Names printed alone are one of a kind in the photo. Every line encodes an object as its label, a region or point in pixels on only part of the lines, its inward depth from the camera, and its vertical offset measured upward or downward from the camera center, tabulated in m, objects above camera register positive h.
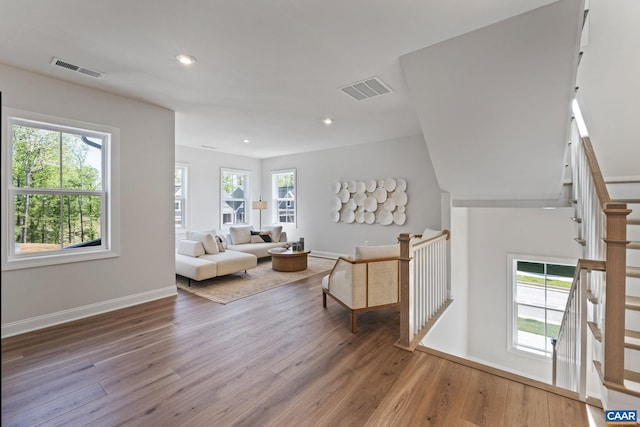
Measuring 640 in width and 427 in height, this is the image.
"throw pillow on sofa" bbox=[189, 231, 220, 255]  5.45 -0.53
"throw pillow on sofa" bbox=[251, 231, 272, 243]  7.05 -0.57
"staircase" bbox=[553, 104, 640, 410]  1.99 -0.66
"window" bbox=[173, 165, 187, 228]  6.70 +0.35
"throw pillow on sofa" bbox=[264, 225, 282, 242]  7.27 -0.48
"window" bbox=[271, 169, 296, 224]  7.90 +0.44
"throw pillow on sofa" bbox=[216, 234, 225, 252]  5.72 -0.60
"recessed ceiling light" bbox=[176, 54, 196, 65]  2.89 +1.46
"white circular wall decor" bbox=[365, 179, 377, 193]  6.34 +0.56
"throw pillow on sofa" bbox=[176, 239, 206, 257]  5.21 -0.61
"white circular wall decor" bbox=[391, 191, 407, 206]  5.92 +0.28
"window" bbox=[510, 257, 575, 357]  4.49 -1.34
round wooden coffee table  5.72 -0.91
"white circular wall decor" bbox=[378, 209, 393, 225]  6.12 -0.10
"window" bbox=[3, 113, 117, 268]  3.22 +0.23
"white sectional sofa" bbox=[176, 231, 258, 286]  4.76 -0.76
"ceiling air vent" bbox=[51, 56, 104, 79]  2.97 +1.45
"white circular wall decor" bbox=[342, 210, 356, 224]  6.70 -0.09
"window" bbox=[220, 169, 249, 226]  7.62 +0.41
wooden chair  3.32 -0.76
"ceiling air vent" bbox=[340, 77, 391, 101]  3.43 +1.44
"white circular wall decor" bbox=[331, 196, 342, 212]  6.90 +0.19
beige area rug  4.37 -1.14
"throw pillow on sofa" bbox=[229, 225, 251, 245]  6.84 -0.51
